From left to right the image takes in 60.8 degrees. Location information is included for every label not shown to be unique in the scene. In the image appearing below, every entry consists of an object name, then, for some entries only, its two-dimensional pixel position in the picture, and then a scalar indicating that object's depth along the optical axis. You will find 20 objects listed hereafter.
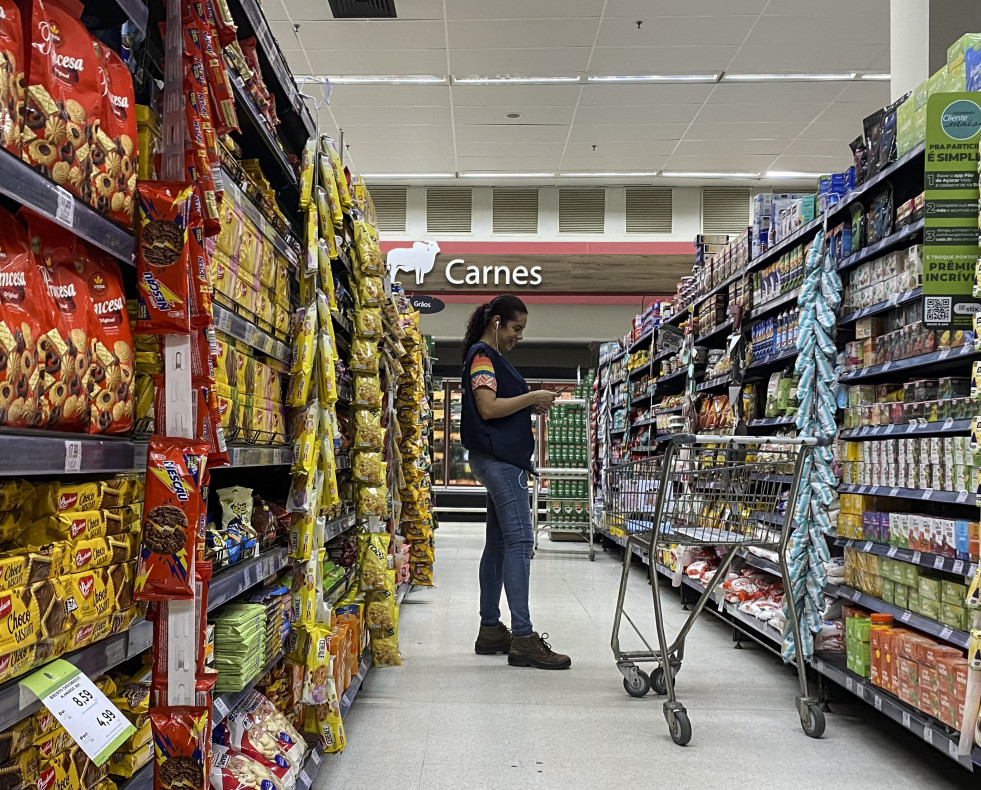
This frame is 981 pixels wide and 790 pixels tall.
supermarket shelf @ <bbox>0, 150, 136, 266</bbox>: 1.01
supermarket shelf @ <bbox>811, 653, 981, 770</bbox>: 2.39
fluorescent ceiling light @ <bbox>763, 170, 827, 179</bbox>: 11.38
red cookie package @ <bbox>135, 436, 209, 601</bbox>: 1.33
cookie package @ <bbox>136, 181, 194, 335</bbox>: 1.34
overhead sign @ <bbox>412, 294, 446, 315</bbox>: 8.08
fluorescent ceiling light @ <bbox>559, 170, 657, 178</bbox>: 11.55
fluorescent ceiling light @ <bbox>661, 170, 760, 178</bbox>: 11.49
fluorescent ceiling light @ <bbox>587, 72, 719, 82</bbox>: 8.62
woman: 3.89
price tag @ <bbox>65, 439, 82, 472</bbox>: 1.13
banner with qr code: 2.48
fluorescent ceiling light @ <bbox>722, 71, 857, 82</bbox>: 8.57
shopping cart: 3.04
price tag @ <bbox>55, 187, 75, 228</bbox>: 1.12
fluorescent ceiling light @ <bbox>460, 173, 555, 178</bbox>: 11.60
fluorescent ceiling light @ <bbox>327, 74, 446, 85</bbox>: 8.65
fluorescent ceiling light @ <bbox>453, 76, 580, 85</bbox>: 8.70
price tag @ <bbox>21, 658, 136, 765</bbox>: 1.09
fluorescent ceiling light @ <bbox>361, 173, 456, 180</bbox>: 11.64
